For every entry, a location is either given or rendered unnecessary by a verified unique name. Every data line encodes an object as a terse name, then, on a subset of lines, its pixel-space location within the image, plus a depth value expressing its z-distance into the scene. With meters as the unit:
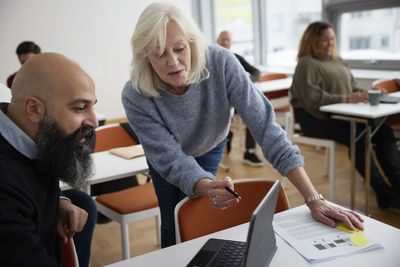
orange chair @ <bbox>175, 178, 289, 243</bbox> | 1.47
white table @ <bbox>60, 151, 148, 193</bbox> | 2.16
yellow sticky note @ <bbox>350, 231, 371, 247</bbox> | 1.21
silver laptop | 0.93
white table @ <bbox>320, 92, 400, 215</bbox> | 2.90
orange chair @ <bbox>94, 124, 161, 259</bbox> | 2.30
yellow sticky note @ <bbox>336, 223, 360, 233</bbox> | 1.28
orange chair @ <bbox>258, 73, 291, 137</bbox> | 4.50
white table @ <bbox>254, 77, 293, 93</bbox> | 4.32
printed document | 1.17
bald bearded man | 0.98
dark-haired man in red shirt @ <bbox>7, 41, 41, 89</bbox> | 4.38
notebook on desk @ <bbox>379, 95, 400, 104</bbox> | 3.16
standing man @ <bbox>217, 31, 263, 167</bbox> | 4.56
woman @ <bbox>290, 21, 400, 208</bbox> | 3.20
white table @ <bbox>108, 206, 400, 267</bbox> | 1.13
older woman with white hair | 1.44
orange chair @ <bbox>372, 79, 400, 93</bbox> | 3.77
